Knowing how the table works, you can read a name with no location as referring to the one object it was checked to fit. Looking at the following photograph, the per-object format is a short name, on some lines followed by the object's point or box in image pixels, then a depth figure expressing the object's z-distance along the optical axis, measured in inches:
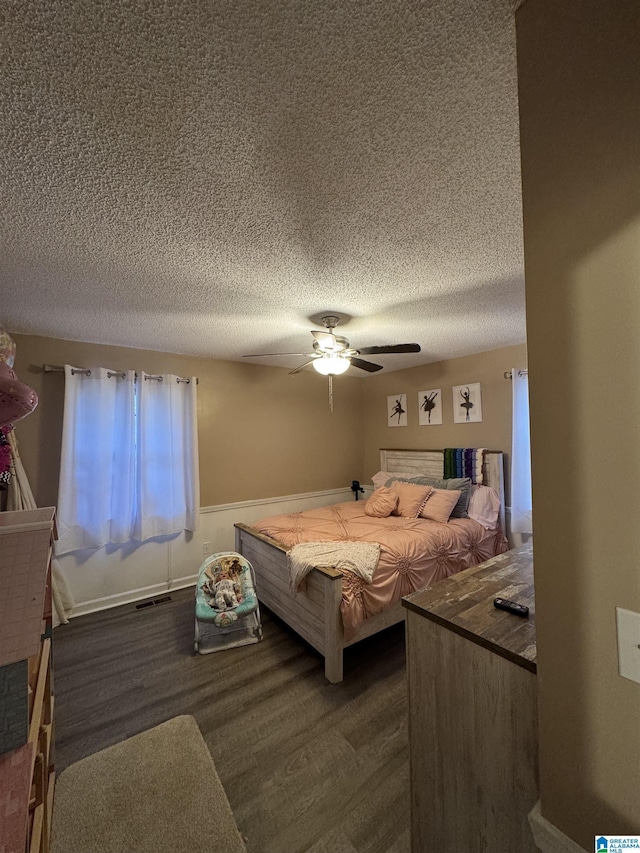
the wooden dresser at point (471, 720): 34.9
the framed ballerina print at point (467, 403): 146.7
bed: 81.4
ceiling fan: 94.9
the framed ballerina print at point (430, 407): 161.9
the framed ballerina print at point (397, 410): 177.6
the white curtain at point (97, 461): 112.7
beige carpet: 49.8
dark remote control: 41.8
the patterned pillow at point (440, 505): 125.5
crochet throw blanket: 84.8
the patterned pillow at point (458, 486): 132.4
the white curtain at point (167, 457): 126.9
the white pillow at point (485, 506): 128.6
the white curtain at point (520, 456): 126.3
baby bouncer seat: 94.1
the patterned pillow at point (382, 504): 136.7
